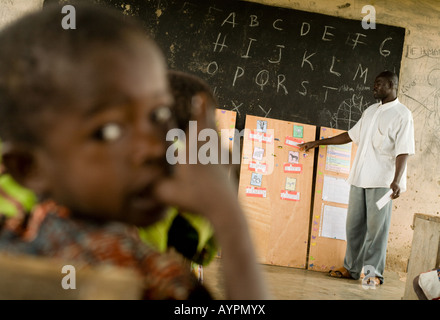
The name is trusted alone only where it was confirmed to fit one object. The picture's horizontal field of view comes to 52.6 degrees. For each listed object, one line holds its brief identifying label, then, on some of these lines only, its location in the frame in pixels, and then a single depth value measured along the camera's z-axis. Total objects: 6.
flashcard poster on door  4.40
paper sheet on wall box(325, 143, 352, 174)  4.52
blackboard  4.62
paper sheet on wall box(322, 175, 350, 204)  4.50
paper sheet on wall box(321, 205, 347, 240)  4.46
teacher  3.80
